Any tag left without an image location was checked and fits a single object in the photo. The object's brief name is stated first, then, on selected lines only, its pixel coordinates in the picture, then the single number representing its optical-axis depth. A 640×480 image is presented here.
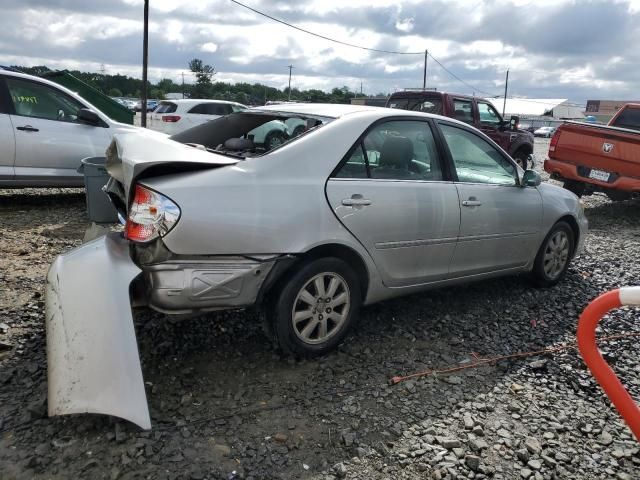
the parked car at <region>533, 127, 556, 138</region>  46.72
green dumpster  10.45
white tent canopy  74.91
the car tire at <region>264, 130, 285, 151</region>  3.82
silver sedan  2.71
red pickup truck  7.98
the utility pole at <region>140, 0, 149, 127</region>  13.87
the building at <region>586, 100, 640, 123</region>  77.81
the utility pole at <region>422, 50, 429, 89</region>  39.56
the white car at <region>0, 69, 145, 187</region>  6.63
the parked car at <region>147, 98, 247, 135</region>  15.20
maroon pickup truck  10.54
